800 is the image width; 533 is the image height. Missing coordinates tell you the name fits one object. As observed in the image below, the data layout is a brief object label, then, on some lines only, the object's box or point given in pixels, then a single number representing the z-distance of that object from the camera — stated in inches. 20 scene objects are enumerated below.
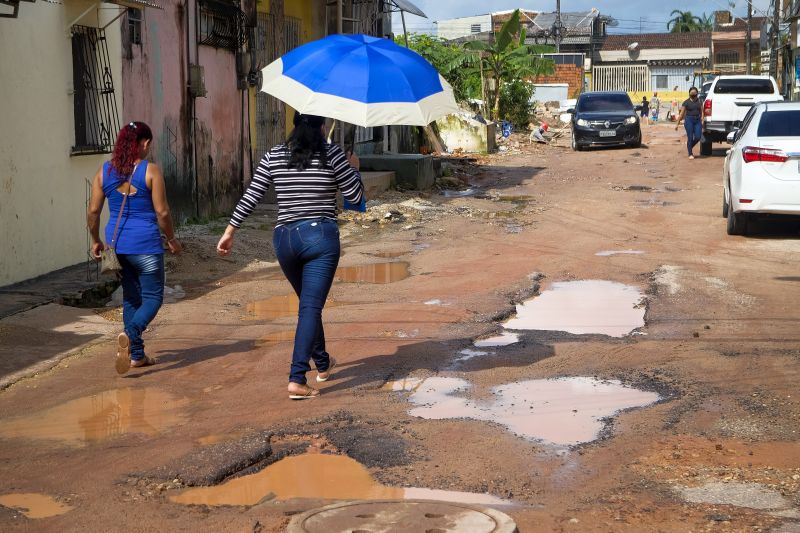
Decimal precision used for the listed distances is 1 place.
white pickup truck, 1011.3
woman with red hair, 274.7
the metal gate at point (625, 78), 2532.0
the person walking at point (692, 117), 1020.5
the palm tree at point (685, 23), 3914.9
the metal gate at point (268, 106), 740.0
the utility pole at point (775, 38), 1838.1
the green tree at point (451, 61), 1378.0
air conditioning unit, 598.5
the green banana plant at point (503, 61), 1352.1
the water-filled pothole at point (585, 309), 327.9
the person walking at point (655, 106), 1900.8
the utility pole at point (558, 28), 2468.0
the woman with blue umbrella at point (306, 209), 246.8
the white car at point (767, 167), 495.2
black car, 1158.3
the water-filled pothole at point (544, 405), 223.0
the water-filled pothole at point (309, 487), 183.8
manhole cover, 160.2
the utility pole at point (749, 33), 2142.0
